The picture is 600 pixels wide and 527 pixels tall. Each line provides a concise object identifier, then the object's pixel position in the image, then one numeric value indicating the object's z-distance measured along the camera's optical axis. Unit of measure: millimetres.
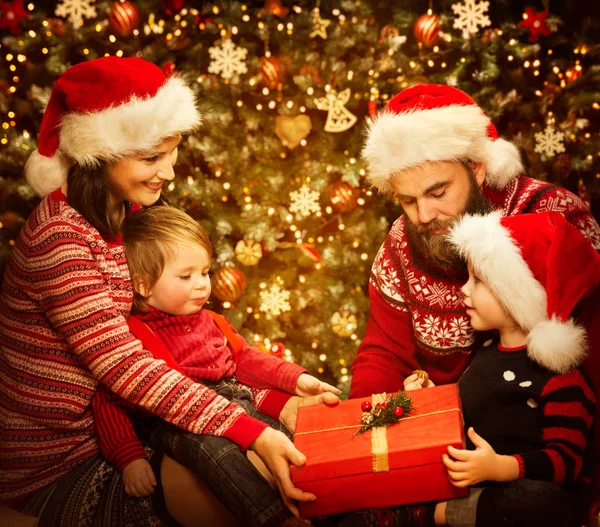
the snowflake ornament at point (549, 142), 3439
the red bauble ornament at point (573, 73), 3473
